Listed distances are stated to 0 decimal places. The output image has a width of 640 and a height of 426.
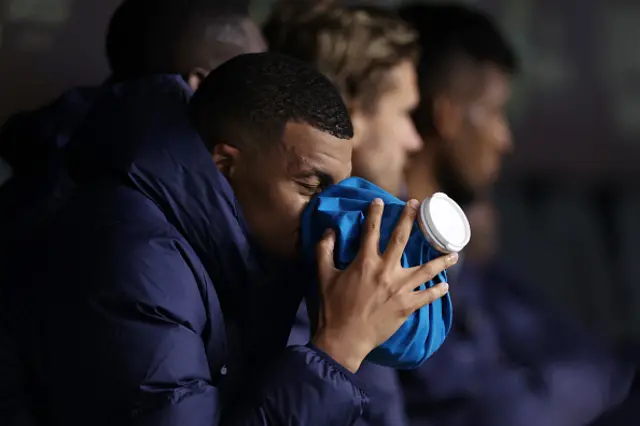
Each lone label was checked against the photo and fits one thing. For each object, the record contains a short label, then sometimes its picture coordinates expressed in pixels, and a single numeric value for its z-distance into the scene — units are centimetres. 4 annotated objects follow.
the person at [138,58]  777
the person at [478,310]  829
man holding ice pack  751
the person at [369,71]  804
